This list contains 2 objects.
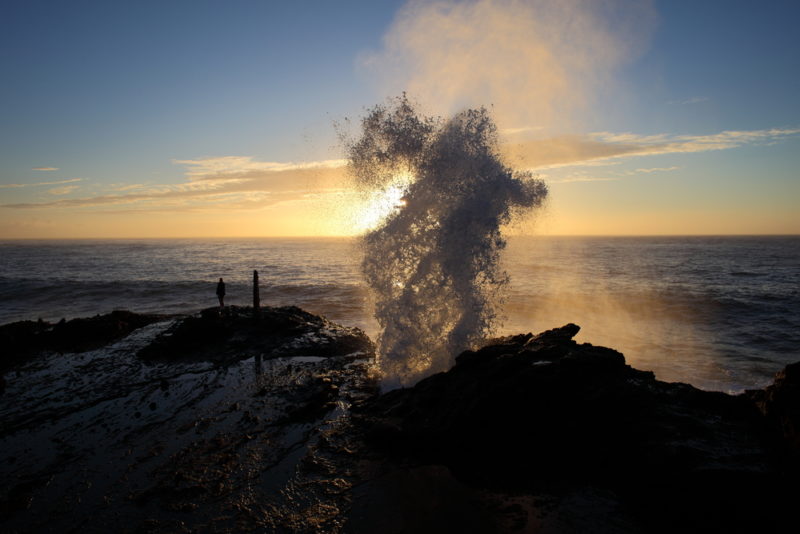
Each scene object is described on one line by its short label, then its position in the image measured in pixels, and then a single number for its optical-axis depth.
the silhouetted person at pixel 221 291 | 18.81
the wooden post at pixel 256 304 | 16.87
